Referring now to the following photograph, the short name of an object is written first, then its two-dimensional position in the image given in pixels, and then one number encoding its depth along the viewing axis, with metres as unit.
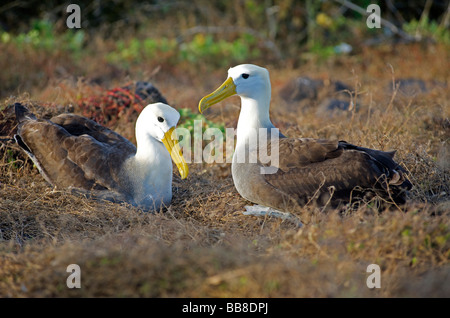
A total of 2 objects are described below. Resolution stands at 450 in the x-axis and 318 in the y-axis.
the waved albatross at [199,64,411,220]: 8.04
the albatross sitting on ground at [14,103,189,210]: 8.86
